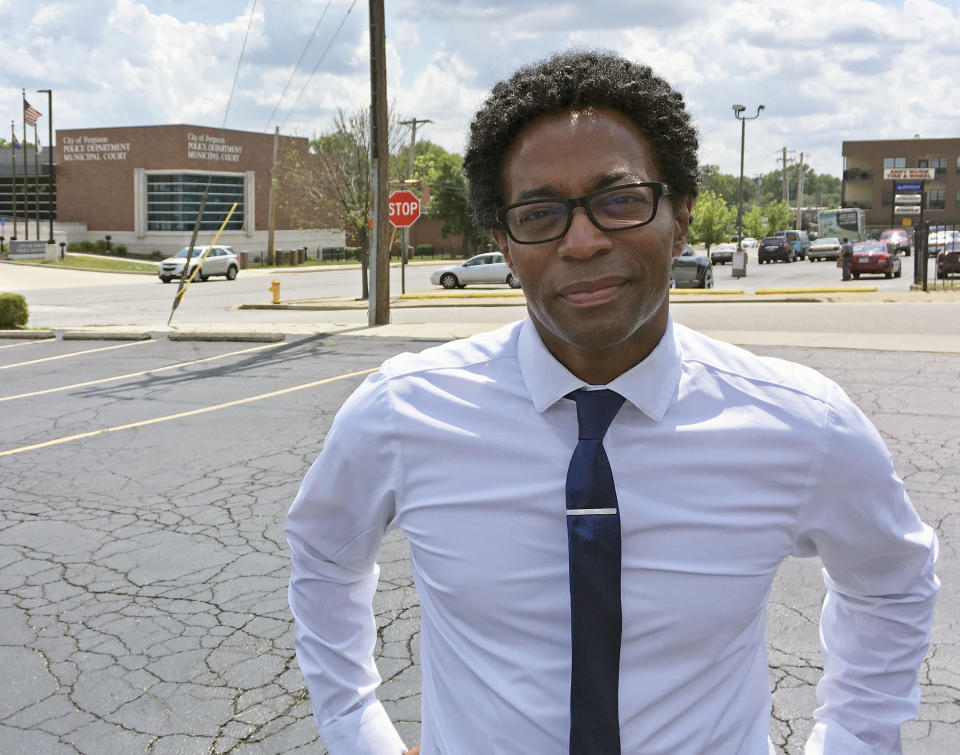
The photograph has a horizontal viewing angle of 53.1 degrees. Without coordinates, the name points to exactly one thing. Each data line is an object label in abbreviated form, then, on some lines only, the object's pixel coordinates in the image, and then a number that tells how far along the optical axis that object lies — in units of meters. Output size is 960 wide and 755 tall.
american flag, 46.84
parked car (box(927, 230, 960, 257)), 41.55
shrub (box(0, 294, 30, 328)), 18.23
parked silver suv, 39.62
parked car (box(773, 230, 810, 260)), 53.34
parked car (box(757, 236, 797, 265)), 51.00
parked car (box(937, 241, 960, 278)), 28.09
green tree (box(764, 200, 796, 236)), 83.35
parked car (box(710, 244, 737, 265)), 53.50
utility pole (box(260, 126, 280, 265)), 52.19
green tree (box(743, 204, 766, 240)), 73.75
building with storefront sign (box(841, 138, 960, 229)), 98.19
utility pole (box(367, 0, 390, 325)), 18.39
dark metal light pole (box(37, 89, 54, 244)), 52.09
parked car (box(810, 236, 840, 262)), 50.68
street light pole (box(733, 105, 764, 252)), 47.96
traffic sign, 23.56
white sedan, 34.28
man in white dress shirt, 1.58
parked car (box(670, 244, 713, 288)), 28.66
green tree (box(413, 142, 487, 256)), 64.69
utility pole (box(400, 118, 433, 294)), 43.61
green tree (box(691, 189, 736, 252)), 48.50
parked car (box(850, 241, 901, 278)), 32.38
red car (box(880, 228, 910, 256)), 48.62
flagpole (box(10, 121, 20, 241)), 54.34
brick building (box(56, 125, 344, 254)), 58.69
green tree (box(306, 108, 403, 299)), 30.03
